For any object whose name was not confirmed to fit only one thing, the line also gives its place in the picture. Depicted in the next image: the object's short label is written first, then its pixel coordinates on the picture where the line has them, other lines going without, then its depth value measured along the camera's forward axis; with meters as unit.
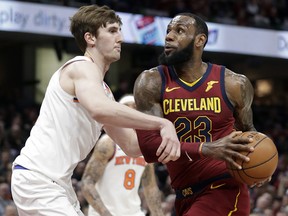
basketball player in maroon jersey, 7.28
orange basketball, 6.67
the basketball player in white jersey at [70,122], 6.27
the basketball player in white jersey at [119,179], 10.57
